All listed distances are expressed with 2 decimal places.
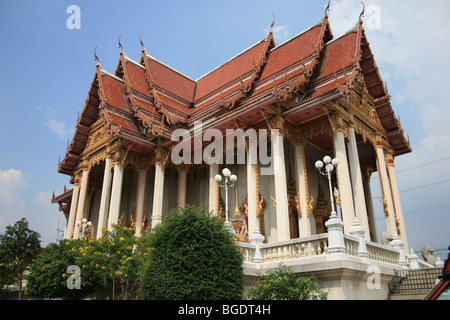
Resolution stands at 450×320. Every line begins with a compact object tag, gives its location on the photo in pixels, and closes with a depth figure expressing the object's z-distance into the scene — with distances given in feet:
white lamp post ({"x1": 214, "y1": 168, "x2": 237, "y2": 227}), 31.60
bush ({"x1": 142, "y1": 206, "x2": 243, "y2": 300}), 20.58
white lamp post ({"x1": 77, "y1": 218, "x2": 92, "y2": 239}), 46.35
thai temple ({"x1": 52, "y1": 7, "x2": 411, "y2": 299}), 28.02
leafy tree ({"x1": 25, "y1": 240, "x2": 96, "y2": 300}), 34.81
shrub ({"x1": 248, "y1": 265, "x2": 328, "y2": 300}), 22.17
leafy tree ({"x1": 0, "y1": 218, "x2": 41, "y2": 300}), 48.07
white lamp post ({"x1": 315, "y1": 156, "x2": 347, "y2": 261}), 23.49
